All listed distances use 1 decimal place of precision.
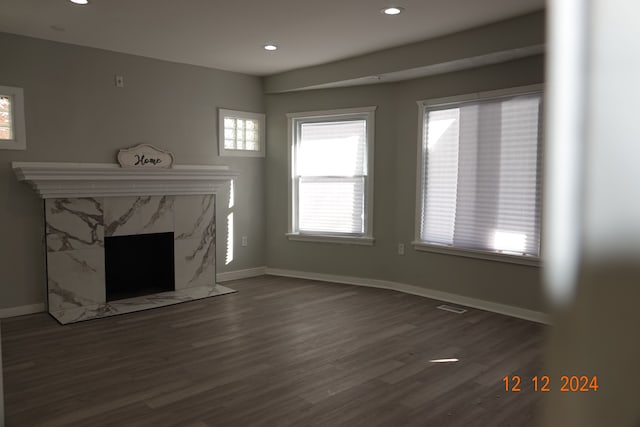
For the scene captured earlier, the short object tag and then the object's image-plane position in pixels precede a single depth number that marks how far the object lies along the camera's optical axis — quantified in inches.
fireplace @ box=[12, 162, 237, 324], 174.2
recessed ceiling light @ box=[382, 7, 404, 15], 142.5
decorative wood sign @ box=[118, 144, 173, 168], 194.5
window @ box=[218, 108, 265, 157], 227.3
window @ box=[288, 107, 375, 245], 220.4
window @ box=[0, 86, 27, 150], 168.1
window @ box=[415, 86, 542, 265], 168.9
